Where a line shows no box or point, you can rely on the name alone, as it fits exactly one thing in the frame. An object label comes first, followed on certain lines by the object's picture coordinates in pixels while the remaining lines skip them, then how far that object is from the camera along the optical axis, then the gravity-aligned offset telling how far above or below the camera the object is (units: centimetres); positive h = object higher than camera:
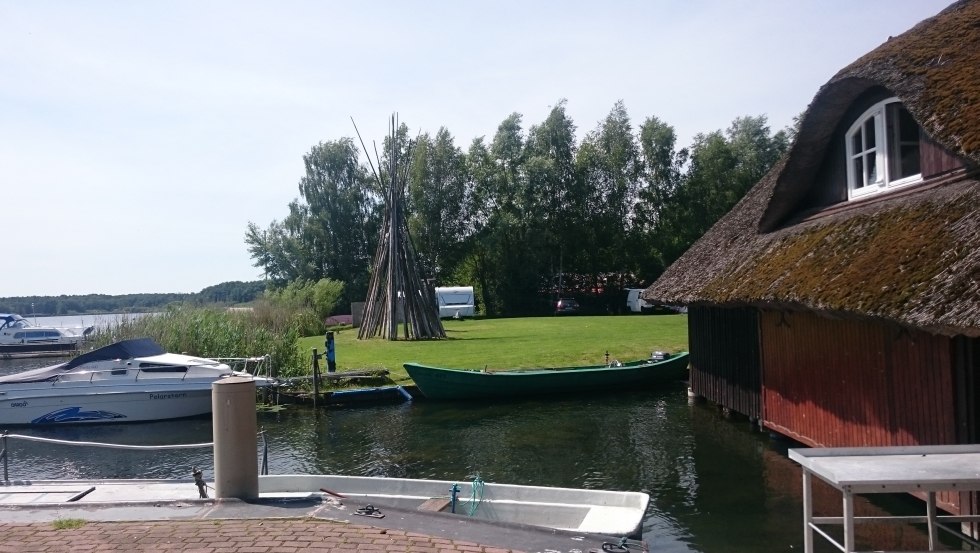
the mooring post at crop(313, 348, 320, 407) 2056 -210
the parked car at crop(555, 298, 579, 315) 5134 -78
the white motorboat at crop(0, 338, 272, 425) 1969 -218
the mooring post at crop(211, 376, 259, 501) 727 -131
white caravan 4969 -22
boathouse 833 +33
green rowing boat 2022 -233
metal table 515 -137
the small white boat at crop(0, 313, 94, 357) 4412 -163
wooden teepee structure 3269 +52
